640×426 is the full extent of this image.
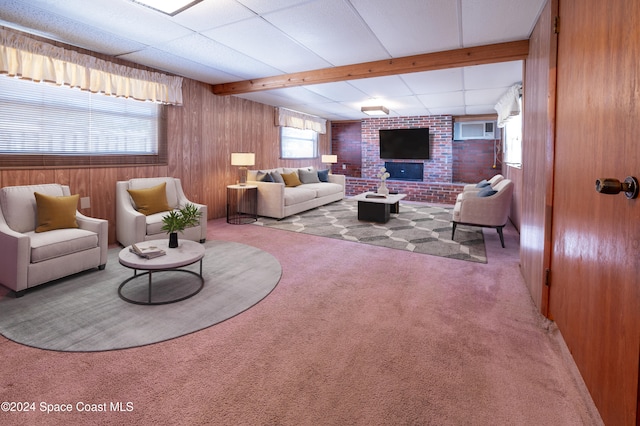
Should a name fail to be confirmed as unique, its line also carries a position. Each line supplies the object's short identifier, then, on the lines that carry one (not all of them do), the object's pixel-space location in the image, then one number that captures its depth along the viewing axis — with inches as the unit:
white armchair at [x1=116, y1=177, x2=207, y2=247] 145.3
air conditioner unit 319.6
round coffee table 96.3
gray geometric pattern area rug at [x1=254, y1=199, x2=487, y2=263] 162.6
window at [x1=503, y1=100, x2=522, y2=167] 214.2
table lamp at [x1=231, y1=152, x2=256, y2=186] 226.2
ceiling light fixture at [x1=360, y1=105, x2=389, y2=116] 264.1
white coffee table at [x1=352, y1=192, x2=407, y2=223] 218.8
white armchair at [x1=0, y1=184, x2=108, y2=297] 103.0
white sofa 230.8
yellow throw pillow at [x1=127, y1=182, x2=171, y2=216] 158.2
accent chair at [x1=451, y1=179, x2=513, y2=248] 167.9
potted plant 109.2
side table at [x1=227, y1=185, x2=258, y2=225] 232.8
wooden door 44.6
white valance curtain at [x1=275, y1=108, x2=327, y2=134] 297.6
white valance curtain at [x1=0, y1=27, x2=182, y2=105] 124.3
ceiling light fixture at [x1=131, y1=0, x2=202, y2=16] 99.8
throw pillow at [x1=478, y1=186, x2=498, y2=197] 173.8
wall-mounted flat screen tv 341.1
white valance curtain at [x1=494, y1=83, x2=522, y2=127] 188.5
